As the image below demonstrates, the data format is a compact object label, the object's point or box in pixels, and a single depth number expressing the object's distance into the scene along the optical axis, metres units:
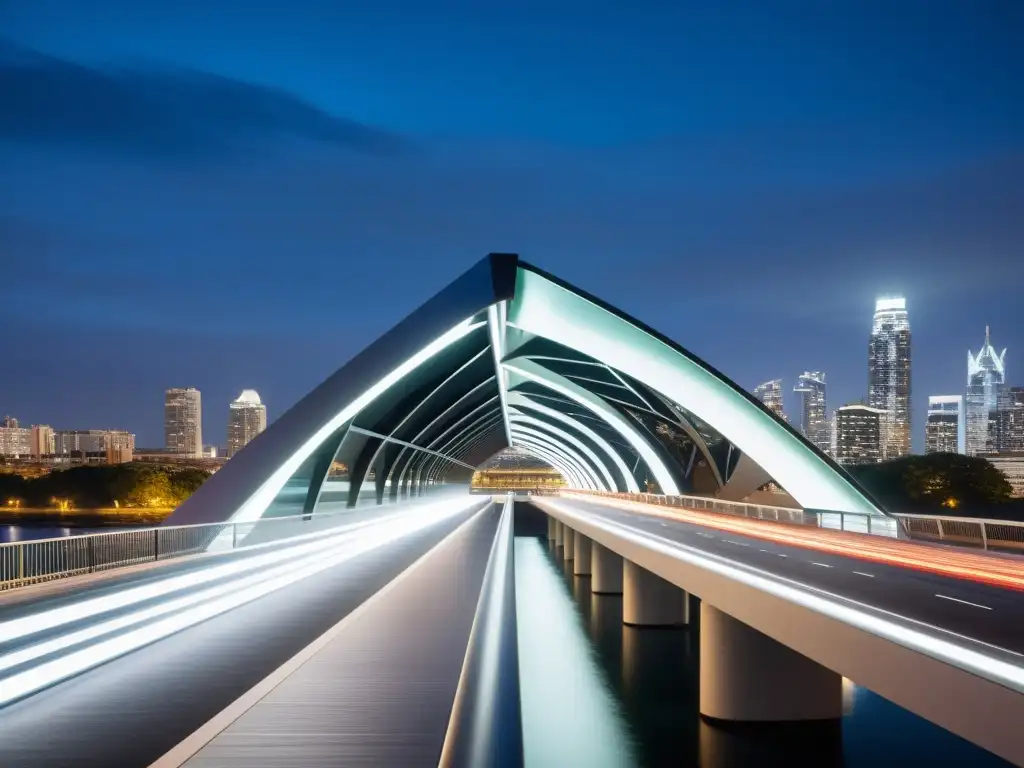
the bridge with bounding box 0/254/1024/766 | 7.68
